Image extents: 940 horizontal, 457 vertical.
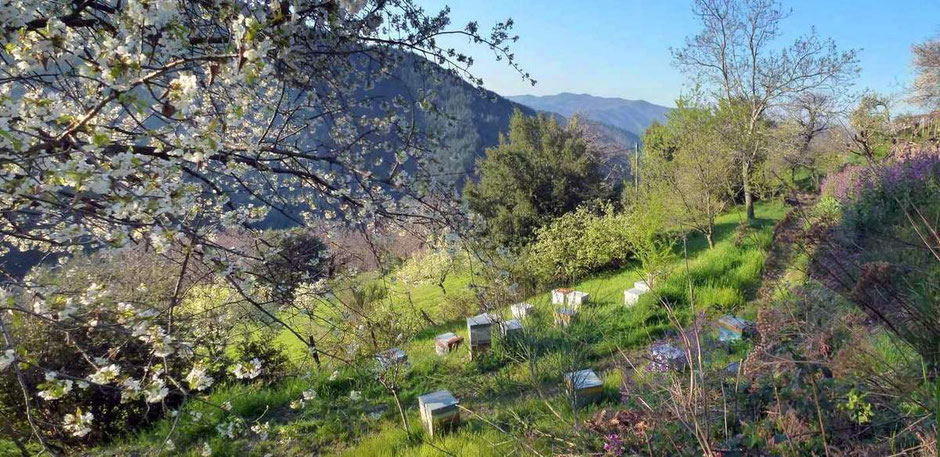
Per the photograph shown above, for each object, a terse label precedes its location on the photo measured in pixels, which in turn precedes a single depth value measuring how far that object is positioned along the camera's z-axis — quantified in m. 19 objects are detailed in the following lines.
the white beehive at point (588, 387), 3.75
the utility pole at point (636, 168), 16.24
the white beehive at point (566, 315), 4.91
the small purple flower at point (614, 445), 2.21
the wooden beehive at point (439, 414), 3.64
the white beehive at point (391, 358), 4.09
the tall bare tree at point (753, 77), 13.74
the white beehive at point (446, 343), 6.05
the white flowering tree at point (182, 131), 1.48
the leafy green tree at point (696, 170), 10.96
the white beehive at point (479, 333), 5.53
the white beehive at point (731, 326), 4.36
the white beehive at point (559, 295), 6.71
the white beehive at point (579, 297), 6.82
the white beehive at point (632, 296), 6.87
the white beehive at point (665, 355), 2.80
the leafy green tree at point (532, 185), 14.52
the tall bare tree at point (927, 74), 19.03
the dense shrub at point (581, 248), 11.95
